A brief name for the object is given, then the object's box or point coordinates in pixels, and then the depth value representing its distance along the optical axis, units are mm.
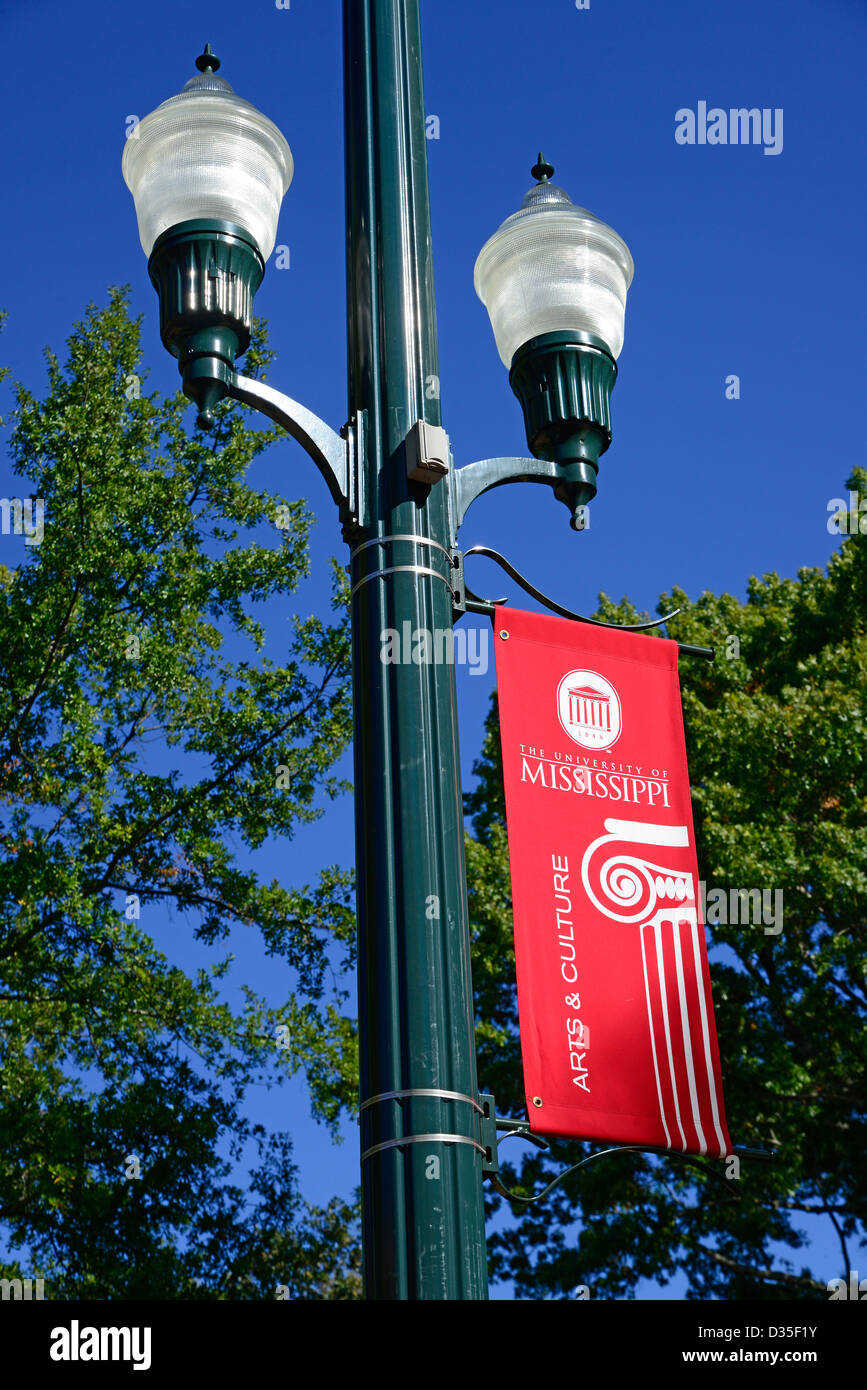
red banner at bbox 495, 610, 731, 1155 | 3564
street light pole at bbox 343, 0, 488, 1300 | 2846
